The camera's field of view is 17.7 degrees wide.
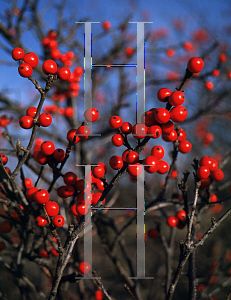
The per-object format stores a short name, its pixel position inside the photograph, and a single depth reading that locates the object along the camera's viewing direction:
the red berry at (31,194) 0.42
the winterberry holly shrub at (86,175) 0.41
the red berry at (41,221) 0.41
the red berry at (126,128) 0.41
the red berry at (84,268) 0.44
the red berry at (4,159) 0.44
